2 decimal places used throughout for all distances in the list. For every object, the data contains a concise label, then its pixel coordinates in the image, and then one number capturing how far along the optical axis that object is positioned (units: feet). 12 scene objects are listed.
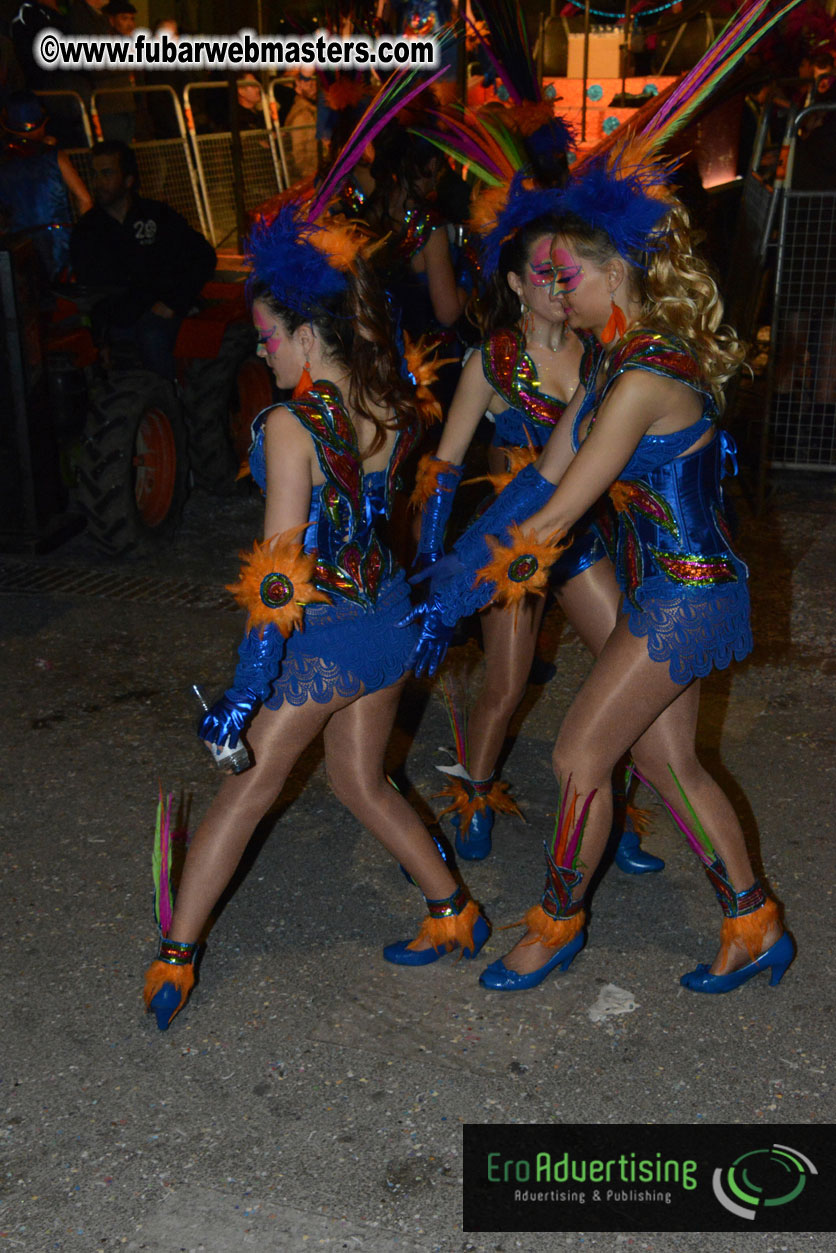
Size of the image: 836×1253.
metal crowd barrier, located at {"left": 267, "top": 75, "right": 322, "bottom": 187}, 47.26
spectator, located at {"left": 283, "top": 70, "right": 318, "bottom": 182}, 47.91
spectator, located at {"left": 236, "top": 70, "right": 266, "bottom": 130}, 45.50
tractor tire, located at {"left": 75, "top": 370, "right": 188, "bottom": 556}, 21.17
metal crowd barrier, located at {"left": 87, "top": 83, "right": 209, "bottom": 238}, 40.14
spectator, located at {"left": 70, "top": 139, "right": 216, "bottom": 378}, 23.49
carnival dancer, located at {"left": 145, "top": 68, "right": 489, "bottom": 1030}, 9.65
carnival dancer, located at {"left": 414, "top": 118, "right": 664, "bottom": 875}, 11.75
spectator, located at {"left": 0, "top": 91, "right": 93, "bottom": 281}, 25.84
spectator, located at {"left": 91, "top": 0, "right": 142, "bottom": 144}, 39.65
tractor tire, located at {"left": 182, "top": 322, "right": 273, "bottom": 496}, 23.94
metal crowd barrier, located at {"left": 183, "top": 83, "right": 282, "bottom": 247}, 43.11
